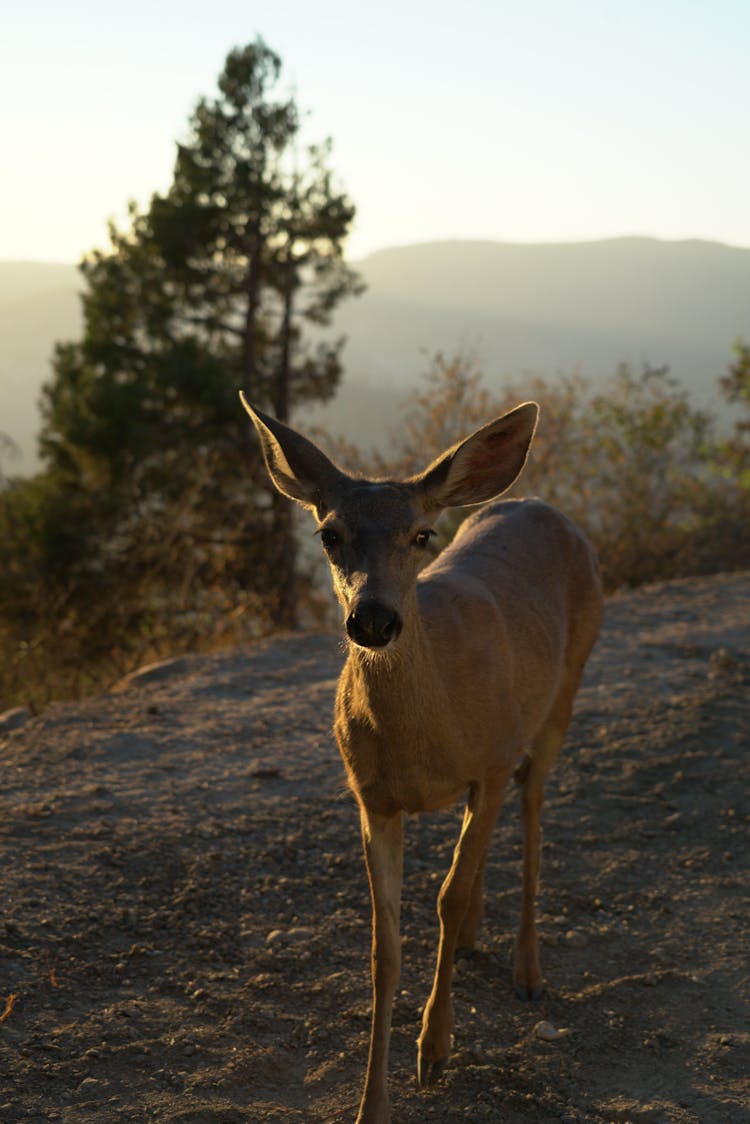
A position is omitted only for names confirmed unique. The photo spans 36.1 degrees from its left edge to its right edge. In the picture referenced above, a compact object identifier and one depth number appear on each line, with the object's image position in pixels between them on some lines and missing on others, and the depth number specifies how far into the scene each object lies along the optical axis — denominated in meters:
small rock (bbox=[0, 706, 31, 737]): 8.11
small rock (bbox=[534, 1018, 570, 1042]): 4.79
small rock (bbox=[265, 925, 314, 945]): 5.38
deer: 4.18
